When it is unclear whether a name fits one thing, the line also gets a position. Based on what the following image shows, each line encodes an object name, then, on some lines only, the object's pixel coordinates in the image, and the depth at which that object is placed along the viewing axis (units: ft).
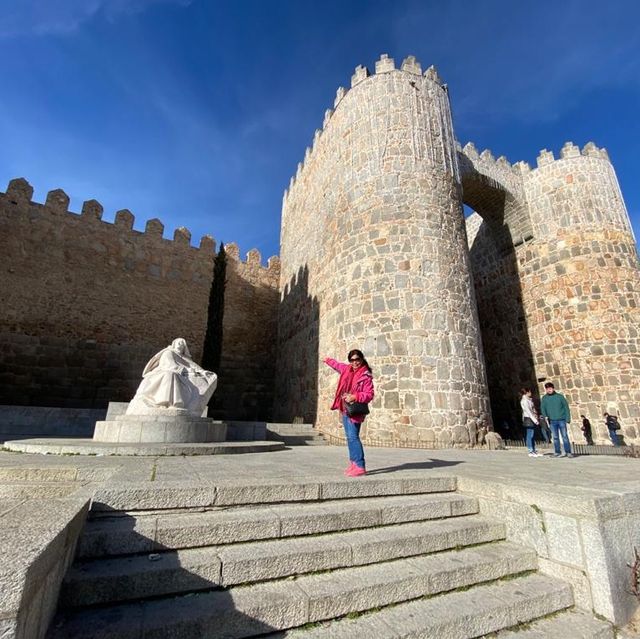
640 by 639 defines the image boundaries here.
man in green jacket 23.13
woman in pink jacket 12.61
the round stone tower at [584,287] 38.22
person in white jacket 24.19
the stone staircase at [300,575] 6.27
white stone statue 20.04
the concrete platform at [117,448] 15.06
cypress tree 50.84
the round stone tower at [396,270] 28.63
